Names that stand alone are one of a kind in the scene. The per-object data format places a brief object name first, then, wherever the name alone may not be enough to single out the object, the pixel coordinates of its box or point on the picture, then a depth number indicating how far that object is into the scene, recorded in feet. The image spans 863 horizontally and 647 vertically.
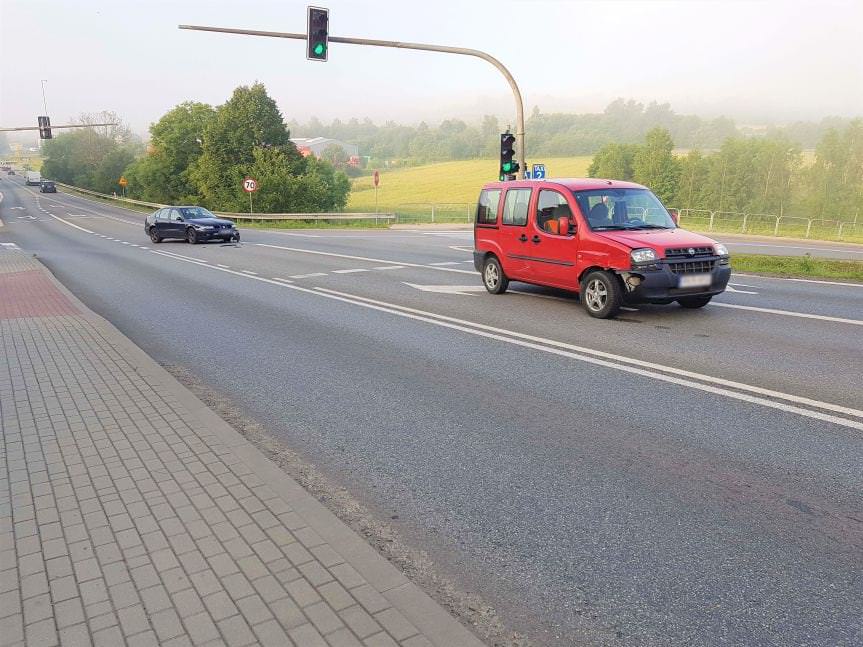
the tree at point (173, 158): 235.20
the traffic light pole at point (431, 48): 57.57
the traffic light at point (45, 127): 125.84
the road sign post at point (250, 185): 138.10
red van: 29.53
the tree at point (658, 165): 297.53
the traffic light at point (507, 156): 66.59
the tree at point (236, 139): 202.69
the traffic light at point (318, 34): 58.54
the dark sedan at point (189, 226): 86.48
